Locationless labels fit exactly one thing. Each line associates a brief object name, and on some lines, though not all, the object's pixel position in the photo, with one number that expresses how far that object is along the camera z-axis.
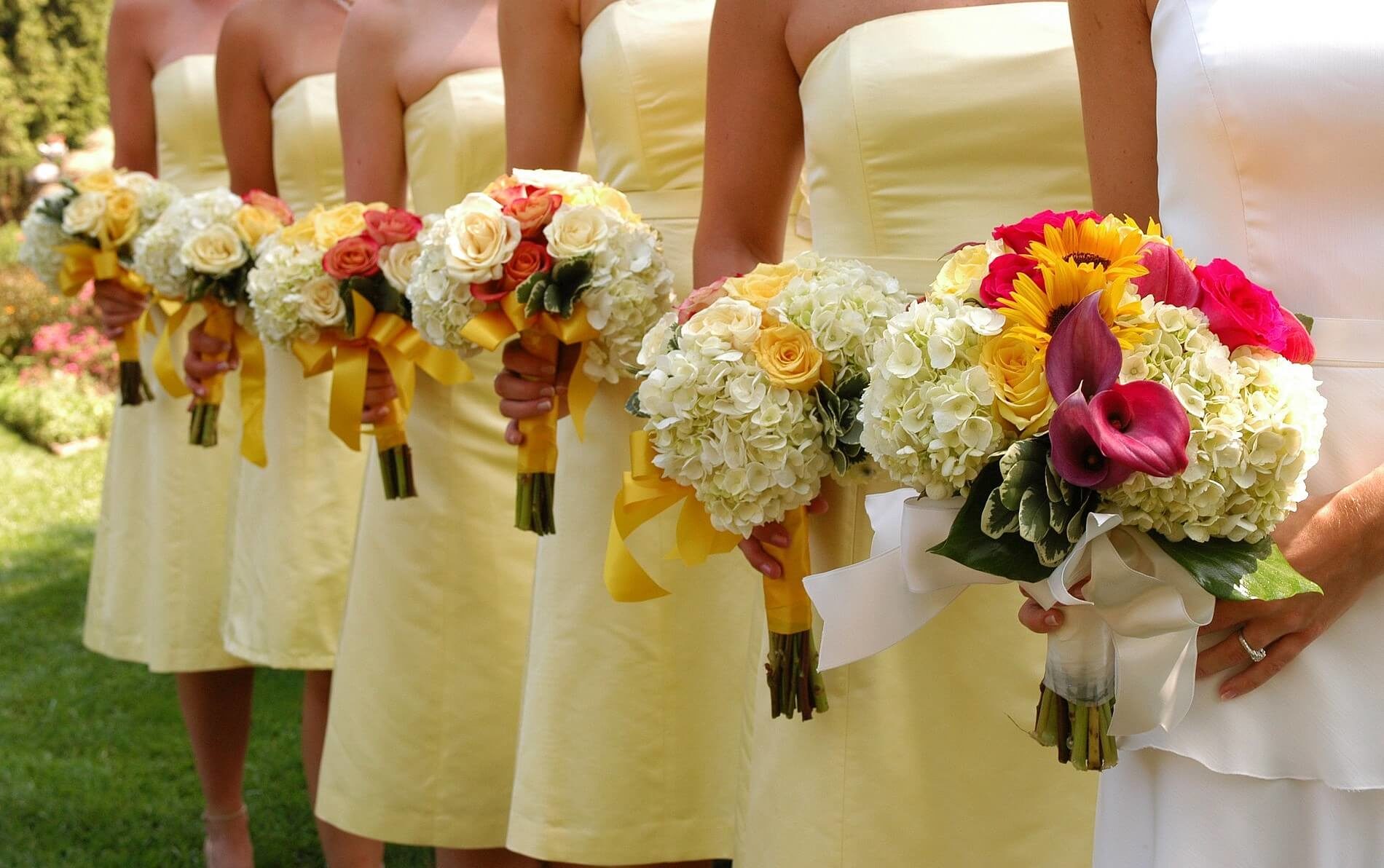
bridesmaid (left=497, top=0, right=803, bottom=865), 3.45
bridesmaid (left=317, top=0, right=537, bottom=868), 4.05
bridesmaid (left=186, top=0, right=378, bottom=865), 4.83
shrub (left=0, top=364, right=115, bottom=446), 13.34
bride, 1.86
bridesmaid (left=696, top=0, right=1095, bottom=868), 2.56
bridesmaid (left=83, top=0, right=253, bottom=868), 5.30
